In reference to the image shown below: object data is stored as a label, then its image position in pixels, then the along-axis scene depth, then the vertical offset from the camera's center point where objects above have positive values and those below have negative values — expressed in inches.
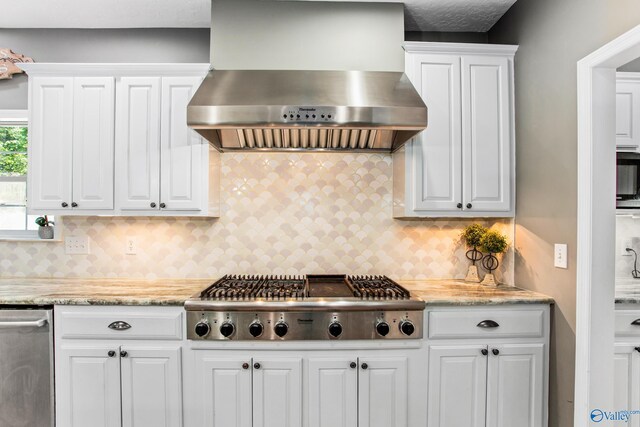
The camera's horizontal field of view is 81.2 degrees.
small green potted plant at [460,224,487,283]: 95.4 -7.9
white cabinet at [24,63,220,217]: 91.2 +17.0
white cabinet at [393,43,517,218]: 90.4 +17.8
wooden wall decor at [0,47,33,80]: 102.3 +40.4
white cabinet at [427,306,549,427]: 78.2 -32.6
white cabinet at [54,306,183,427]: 77.2 -32.9
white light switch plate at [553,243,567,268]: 74.9 -8.6
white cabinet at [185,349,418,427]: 76.5 -36.7
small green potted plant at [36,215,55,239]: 102.7 -5.4
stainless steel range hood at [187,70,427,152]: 75.9 +22.6
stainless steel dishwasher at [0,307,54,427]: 77.9 -33.4
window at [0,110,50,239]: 108.0 +8.1
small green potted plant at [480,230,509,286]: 92.0 -7.9
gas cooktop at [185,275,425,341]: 75.4 -21.6
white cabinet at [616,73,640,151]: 94.2 +26.2
